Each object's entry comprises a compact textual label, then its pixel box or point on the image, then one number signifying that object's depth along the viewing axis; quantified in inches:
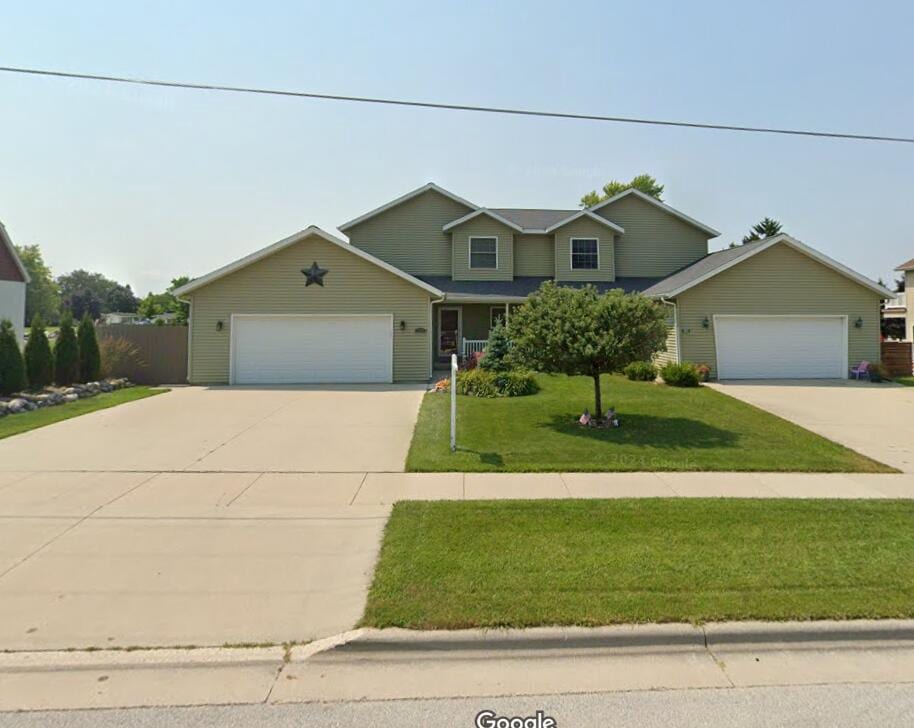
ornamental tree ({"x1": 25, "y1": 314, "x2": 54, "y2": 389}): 533.6
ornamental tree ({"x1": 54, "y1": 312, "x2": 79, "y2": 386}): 556.4
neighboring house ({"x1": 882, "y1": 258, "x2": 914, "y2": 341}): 1154.7
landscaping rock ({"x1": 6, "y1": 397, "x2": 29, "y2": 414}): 439.7
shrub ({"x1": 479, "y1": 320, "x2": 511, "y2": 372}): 551.7
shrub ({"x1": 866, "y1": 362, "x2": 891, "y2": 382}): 619.5
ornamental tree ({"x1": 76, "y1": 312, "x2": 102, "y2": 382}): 581.0
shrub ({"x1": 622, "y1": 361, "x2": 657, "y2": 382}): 594.6
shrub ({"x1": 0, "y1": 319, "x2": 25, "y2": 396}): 486.6
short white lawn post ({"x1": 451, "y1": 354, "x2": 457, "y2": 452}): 301.2
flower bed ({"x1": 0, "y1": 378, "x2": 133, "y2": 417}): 444.3
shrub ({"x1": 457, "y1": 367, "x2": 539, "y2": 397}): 497.0
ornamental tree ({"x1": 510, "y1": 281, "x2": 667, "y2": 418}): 340.5
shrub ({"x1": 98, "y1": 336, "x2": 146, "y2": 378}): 615.5
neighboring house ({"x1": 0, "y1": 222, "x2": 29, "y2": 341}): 836.0
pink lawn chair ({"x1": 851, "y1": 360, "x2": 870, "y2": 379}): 629.3
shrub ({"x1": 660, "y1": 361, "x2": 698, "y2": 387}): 560.1
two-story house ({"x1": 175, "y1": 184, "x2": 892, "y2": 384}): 617.6
